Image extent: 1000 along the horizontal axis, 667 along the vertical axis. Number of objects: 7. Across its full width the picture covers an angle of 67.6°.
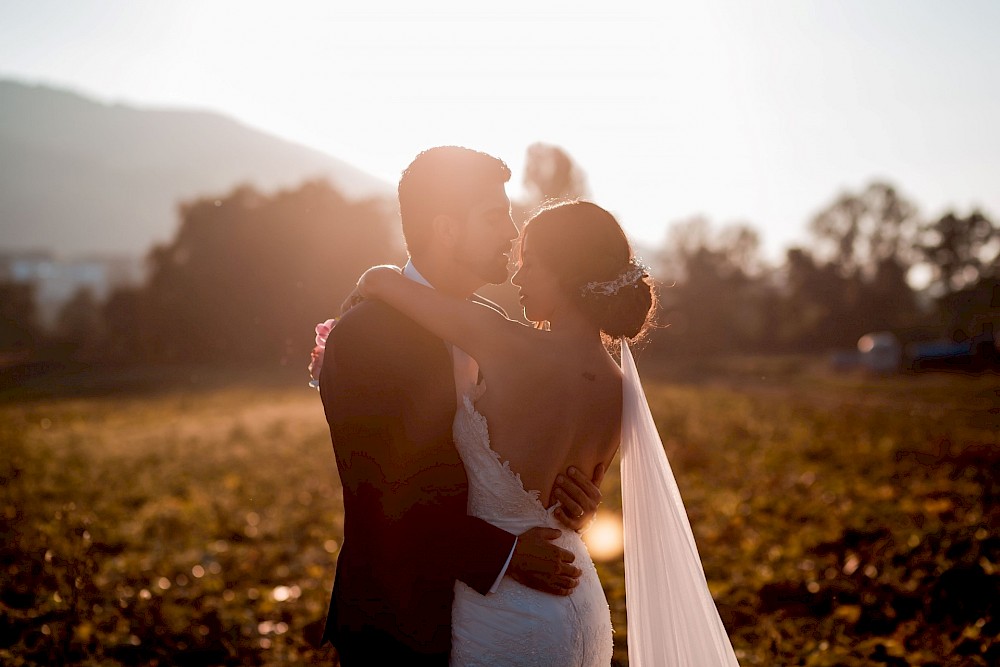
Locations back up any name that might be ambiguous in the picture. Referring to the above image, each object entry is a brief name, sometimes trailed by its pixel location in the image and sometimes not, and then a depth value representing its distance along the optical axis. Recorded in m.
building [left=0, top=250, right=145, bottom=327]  140.00
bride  2.88
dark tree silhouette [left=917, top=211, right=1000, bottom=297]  69.88
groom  2.78
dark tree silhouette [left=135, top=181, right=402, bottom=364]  36.41
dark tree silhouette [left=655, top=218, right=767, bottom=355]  56.00
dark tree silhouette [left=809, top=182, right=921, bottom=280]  74.81
